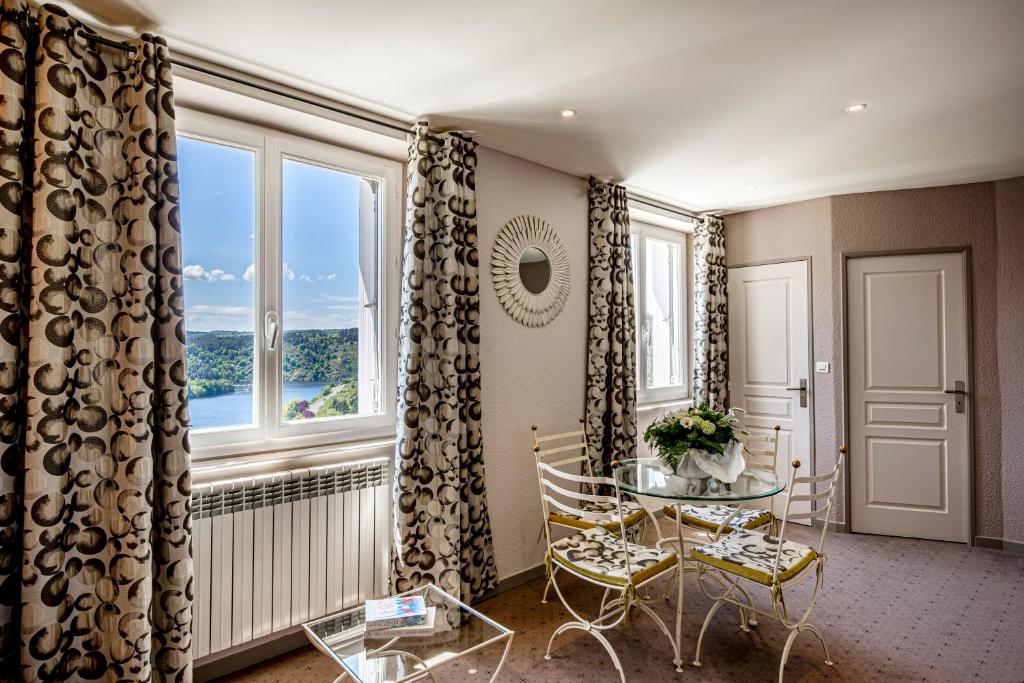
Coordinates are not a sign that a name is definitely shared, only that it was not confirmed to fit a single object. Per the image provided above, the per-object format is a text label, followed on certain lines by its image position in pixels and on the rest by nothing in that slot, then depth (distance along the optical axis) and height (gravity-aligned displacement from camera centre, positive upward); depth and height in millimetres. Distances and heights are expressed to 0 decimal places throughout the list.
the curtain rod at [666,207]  4386 +1203
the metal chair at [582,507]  3002 -866
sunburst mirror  3404 +505
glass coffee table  1838 -1012
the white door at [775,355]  4695 -44
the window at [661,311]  4836 +359
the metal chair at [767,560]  2352 -938
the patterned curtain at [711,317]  4941 +293
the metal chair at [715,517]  3010 -929
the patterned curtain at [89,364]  1854 -40
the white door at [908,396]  4176 -357
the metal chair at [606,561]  2395 -953
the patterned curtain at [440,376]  2809 -129
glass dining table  2439 -636
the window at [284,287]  2549 +326
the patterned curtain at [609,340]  3859 +75
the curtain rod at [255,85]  2045 +1160
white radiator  2363 -901
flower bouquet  2643 -448
